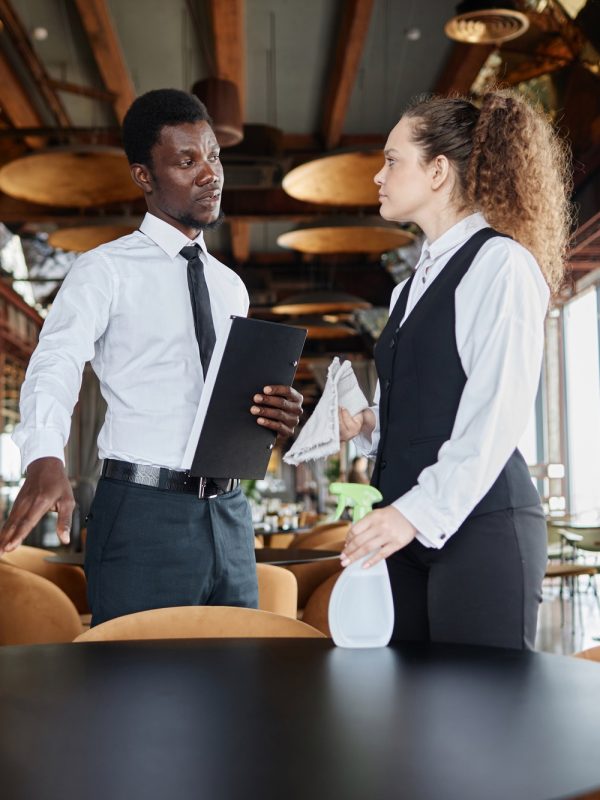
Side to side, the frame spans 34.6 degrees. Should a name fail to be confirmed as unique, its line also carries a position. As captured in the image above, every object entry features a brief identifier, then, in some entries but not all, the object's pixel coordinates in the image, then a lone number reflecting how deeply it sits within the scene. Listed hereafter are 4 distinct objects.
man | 1.86
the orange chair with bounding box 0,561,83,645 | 3.24
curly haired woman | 1.43
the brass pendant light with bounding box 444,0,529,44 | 5.08
